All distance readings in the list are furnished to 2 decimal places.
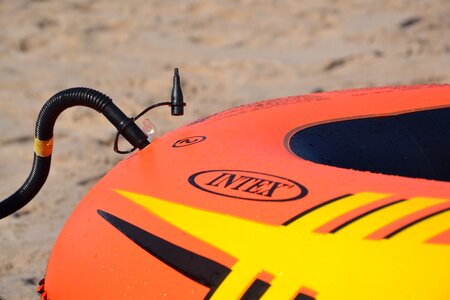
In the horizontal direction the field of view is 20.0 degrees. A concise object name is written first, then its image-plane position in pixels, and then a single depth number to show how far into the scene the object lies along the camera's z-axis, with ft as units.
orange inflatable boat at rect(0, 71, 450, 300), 8.86
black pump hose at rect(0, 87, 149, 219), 11.84
